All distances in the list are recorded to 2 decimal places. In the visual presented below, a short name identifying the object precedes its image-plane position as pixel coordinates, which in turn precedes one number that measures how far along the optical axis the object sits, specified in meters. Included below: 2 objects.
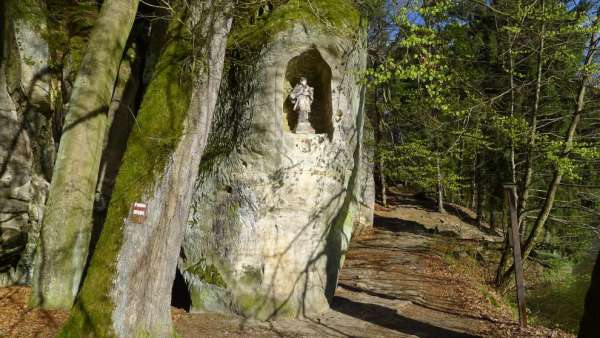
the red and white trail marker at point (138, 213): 4.48
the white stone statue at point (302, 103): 7.88
